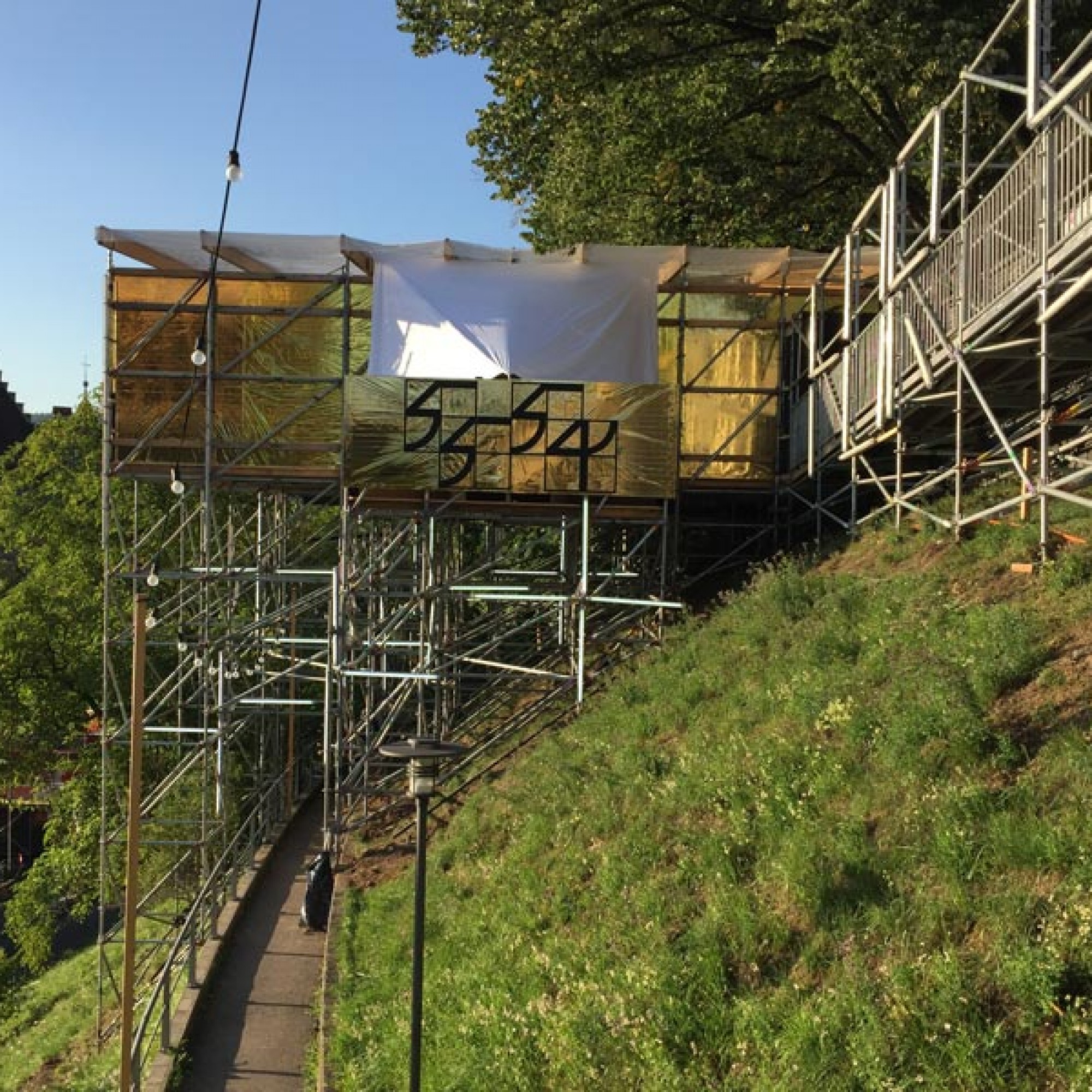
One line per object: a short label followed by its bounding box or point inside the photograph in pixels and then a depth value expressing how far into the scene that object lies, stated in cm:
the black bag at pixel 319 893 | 1383
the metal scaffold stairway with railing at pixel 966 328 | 787
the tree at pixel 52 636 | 2423
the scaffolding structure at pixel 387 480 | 1516
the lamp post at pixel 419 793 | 673
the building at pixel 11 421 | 5219
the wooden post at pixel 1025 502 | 1010
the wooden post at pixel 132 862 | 906
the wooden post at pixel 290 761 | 2070
